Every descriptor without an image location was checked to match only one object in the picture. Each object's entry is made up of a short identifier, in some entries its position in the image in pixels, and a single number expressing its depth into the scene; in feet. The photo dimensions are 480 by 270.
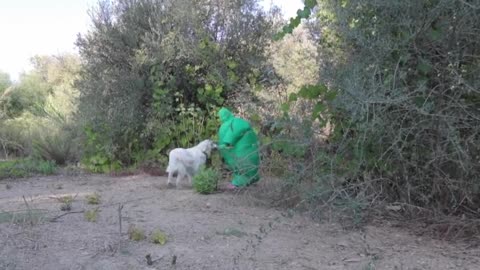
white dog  24.59
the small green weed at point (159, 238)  14.43
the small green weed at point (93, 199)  20.51
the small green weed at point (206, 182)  22.45
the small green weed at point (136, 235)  14.64
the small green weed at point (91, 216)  17.10
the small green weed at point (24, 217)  16.37
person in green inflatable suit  22.36
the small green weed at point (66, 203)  18.88
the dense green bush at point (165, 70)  30.73
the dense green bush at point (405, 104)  14.42
